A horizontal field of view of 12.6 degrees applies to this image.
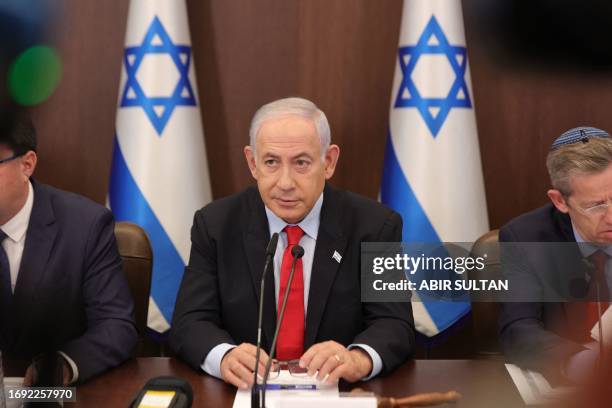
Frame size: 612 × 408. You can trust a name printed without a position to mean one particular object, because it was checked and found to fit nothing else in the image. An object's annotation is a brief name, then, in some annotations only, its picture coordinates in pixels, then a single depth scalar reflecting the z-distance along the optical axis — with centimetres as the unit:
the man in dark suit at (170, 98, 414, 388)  601
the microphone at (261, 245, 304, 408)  556
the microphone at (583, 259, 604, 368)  567
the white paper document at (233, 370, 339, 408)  563
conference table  572
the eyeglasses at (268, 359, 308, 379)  575
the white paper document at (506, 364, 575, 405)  565
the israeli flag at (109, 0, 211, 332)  677
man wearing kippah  584
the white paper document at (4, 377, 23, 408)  529
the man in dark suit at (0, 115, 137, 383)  593
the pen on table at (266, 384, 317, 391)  569
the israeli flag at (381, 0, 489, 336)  673
